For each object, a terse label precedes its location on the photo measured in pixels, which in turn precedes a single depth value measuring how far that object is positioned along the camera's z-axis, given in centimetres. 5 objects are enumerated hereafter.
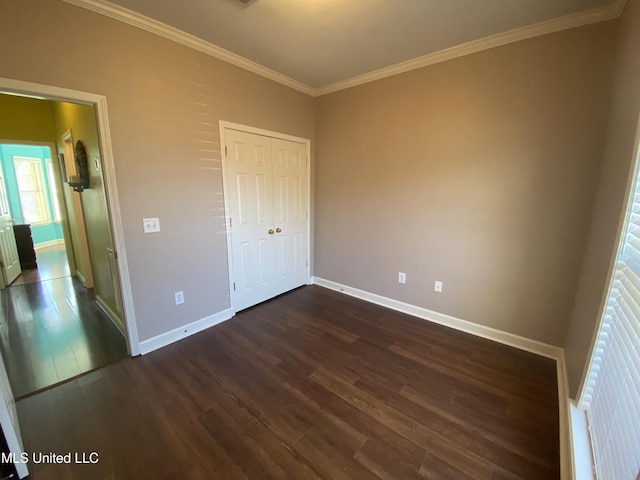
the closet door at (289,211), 319
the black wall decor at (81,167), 267
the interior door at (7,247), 371
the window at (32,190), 561
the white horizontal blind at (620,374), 87
